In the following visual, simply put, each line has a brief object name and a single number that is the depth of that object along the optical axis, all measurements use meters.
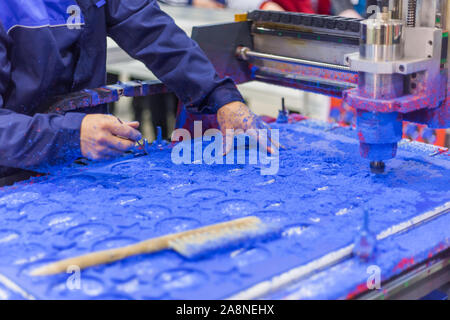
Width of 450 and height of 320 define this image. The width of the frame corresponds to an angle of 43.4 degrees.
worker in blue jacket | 1.31
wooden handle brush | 0.92
